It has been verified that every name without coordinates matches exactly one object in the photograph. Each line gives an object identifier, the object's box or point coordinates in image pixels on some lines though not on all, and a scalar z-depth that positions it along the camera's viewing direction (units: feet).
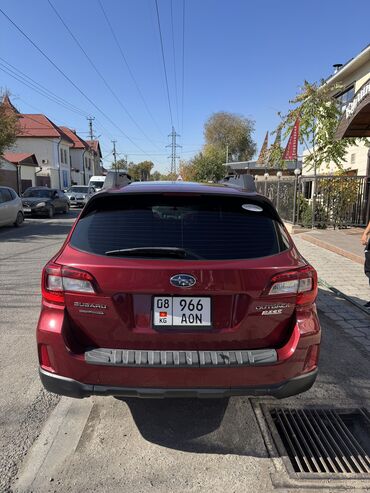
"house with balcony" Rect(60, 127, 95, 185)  193.57
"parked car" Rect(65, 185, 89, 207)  98.61
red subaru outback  7.80
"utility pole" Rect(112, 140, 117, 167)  278.67
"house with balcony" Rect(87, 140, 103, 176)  237.74
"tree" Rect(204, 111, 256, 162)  225.76
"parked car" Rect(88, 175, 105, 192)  114.11
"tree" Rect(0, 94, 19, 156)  54.70
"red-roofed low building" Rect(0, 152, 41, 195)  89.43
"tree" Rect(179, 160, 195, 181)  179.30
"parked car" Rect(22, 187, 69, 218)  67.77
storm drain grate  8.38
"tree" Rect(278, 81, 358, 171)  53.16
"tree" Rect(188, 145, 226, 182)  154.40
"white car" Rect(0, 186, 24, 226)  47.34
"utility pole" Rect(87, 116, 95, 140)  239.30
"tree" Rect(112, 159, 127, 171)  299.99
